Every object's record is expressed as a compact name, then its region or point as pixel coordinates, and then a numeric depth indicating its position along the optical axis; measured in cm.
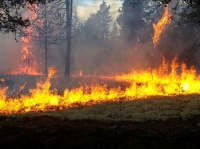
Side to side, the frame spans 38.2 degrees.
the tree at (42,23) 3619
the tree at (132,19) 5066
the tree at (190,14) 1062
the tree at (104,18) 7762
